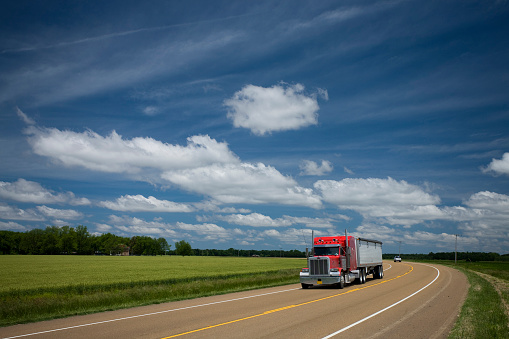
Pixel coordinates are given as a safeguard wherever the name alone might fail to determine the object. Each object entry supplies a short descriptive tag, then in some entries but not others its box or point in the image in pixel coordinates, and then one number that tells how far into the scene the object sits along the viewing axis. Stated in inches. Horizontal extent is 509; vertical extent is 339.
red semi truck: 1074.1
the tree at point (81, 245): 7790.4
